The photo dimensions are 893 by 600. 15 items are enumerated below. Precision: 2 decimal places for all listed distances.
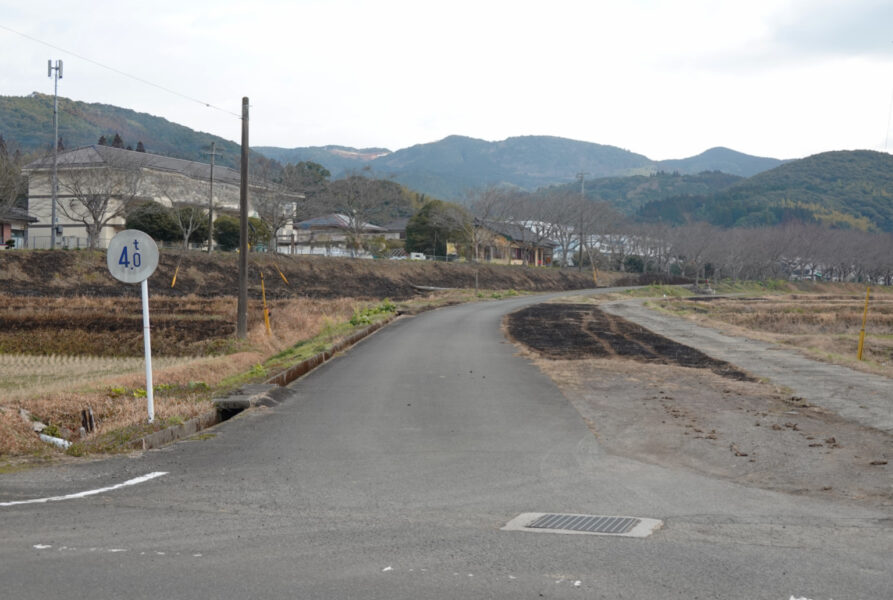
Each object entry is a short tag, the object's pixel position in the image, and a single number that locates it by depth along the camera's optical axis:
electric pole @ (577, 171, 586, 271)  91.70
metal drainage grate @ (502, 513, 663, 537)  5.82
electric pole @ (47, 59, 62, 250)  44.85
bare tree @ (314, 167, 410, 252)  75.94
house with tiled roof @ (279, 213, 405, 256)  74.19
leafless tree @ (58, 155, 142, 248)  46.94
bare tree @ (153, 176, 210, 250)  52.12
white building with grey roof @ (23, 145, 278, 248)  48.56
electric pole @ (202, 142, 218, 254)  47.81
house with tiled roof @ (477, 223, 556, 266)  88.44
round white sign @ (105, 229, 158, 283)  10.50
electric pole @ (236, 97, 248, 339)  23.29
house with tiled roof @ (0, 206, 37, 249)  51.31
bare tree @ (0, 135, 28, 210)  52.19
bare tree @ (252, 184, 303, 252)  60.34
